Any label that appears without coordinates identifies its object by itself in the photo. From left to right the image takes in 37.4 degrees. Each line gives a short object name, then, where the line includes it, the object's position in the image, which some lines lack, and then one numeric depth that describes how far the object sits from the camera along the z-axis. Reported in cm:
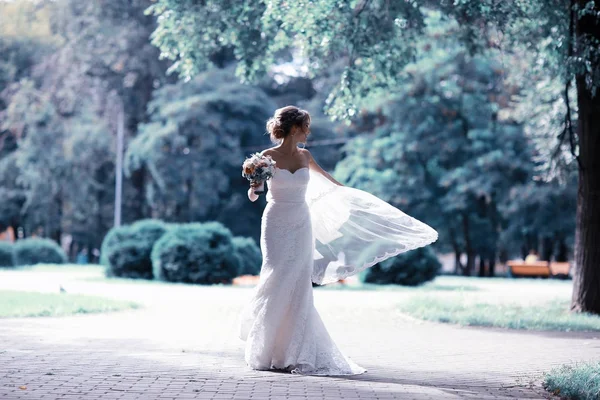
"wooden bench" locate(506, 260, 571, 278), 3741
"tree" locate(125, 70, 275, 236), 4178
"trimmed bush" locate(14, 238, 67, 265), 3847
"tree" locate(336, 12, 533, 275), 3891
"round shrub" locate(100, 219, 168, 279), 2811
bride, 880
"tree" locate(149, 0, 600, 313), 1473
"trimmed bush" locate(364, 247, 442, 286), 2627
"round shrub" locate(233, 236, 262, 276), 2902
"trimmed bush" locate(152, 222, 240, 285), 2611
